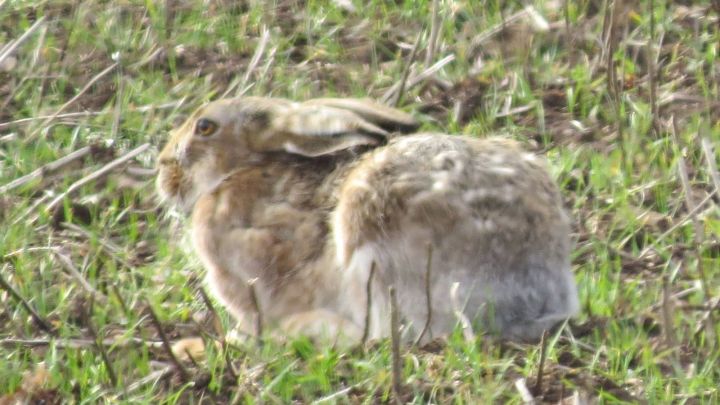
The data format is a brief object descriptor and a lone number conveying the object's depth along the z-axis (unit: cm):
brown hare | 913
